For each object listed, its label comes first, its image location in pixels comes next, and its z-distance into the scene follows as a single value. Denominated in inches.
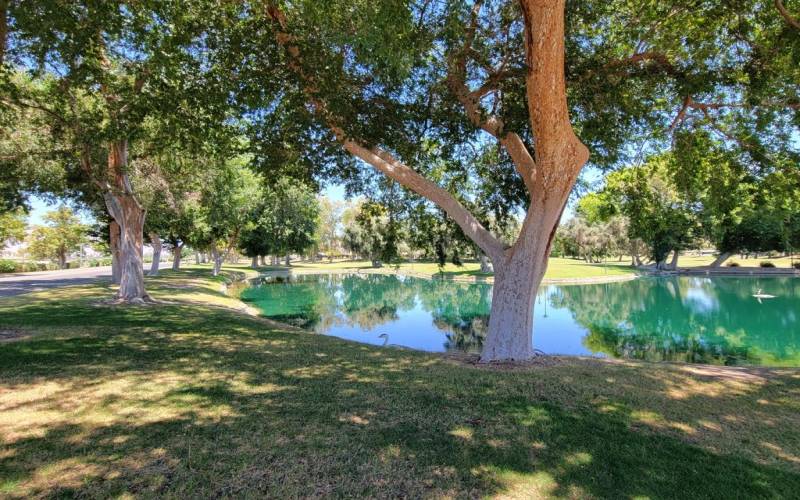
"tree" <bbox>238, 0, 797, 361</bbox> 251.9
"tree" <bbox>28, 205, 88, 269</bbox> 2062.0
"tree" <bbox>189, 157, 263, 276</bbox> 882.3
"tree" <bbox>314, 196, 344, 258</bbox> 2881.2
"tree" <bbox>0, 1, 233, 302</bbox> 246.1
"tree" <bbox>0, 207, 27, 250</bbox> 1597.9
